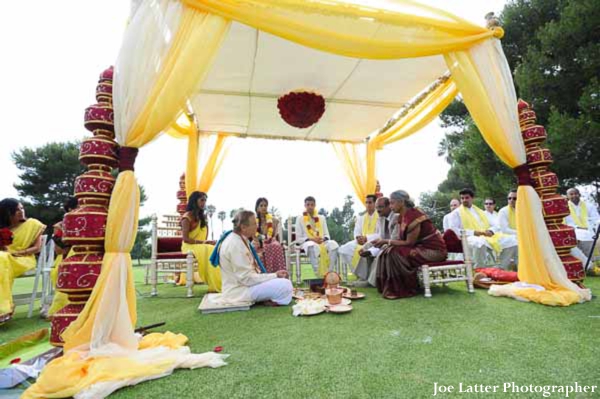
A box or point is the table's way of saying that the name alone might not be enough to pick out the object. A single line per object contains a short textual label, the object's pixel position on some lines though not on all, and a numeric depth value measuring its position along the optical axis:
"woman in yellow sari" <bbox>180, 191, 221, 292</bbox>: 4.62
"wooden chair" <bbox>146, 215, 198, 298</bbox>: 4.30
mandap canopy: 2.16
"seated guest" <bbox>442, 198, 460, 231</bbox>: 5.75
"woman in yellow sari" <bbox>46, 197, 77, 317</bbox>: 3.16
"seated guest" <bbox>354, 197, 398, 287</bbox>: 4.48
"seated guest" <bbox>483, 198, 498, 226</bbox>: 5.94
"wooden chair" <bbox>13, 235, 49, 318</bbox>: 3.55
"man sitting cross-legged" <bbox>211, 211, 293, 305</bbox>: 3.34
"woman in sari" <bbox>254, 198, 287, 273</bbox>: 4.85
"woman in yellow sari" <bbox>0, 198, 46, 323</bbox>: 3.30
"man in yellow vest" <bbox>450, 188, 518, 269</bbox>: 5.12
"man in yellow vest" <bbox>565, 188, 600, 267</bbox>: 5.19
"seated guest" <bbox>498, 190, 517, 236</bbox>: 5.48
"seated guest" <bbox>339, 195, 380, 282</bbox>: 5.03
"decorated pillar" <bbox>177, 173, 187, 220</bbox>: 6.44
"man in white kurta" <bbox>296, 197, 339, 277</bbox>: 5.36
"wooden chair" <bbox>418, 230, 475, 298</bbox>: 3.63
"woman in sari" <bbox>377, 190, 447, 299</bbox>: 3.76
